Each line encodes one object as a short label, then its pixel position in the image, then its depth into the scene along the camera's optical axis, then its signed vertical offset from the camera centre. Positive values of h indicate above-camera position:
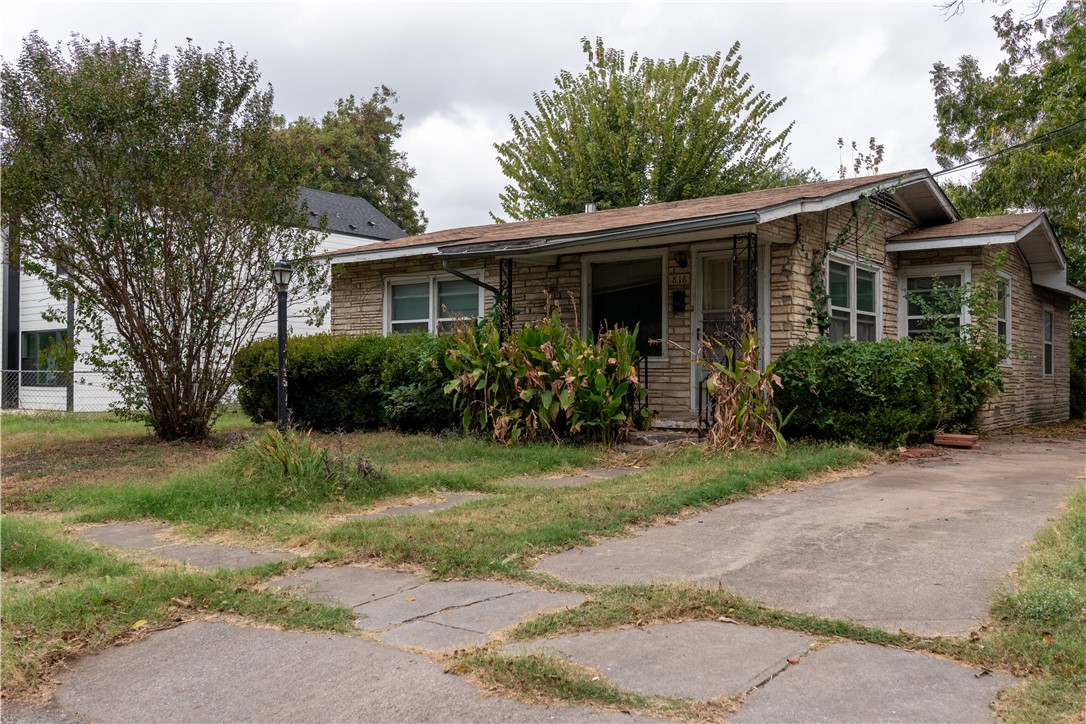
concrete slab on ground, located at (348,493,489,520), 6.51 -1.06
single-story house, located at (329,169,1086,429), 11.07 +1.57
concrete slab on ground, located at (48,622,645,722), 3.06 -1.21
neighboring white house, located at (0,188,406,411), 21.39 +1.09
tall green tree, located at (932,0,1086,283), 18.17 +5.98
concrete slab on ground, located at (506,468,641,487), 7.87 -1.01
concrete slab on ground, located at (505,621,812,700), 3.18 -1.14
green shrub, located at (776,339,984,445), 9.64 -0.19
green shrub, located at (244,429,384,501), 6.95 -0.81
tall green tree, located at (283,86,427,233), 37.66 +9.64
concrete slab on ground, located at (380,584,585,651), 3.72 -1.14
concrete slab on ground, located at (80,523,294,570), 5.22 -1.14
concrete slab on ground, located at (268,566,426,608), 4.44 -1.15
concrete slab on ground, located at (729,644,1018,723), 2.92 -1.15
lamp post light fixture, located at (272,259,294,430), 8.58 +0.79
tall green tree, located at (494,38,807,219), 24.06 +6.79
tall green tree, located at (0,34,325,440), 9.73 +2.02
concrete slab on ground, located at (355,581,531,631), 4.07 -1.15
